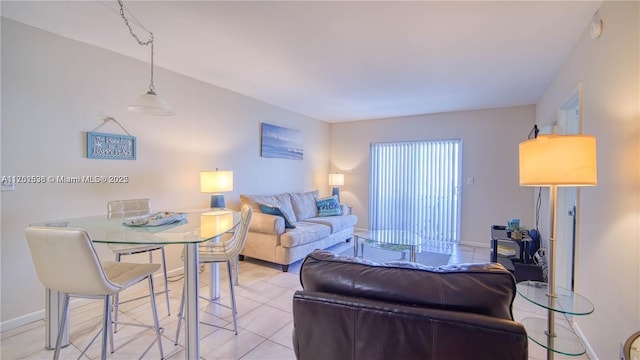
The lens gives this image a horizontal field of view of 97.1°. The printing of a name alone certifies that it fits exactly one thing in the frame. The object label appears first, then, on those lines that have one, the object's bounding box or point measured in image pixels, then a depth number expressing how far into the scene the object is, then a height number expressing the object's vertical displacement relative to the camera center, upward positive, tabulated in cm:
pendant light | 210 +51
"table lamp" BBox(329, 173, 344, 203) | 584 -8
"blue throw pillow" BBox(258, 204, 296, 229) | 378 -49
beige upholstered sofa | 357 -78
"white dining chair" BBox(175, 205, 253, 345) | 217 -61
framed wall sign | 264 +26
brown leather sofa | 85 -44
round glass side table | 138 -65
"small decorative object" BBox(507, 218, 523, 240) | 341 -63
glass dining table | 162 -37
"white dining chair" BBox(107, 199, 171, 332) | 229 -36
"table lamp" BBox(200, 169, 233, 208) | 329 -9
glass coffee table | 320 -77
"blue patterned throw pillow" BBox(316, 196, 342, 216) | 507 -56
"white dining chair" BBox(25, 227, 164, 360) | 139 -49
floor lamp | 131 +9
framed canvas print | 463 +58
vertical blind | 517 -20
